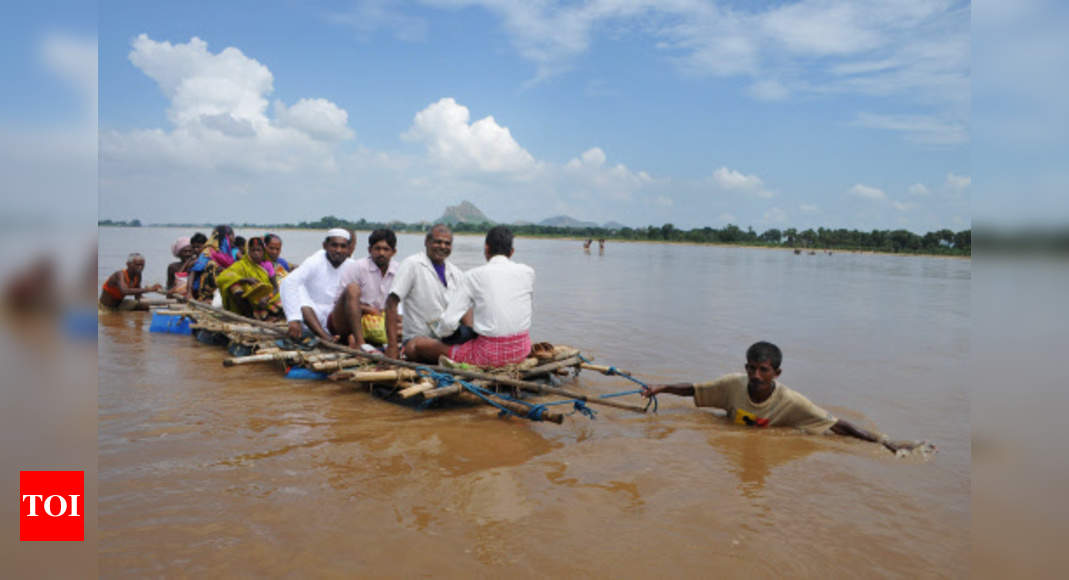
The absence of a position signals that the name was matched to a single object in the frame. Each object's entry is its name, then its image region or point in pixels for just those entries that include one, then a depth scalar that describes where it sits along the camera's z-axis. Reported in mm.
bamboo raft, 4457
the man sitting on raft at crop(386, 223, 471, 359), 5098
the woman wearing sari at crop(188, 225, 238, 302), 8891
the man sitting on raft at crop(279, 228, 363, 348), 5918
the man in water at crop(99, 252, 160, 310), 9500
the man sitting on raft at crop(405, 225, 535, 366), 4672
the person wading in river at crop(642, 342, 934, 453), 4227
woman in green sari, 7527
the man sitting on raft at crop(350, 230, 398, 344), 5777
